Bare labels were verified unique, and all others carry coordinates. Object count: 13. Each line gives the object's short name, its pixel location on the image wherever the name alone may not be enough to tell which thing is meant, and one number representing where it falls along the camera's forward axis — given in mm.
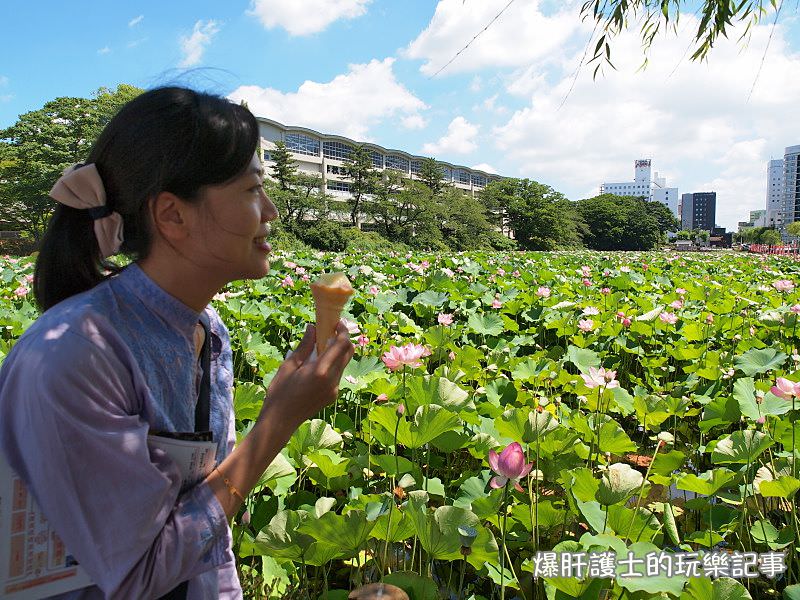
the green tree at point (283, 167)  30531
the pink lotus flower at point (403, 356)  1557
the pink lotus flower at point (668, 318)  3062
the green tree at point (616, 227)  53312
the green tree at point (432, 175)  37562
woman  754
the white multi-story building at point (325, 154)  40469
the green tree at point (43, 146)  22734
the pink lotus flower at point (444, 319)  2770
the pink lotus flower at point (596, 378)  1765
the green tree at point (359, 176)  32812
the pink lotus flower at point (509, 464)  1174
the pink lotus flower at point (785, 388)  1554
